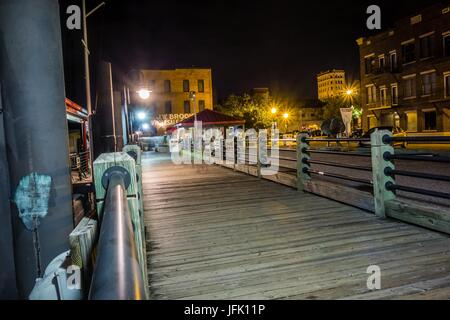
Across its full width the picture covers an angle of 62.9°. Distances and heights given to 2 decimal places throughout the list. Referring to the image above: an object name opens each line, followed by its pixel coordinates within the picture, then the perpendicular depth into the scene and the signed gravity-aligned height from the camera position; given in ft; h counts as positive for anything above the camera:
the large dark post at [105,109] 31.37 +3.26
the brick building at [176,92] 183.21 +24.81
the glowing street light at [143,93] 60.89 +8.41
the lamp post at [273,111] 162.73 +11.44
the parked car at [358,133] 113.05 -0.45
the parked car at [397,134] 78.33 -0.87
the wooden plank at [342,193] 18.83 -3.50
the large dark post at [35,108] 8.12 +0.96
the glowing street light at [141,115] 85.32 +6.88
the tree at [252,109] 163.53 +13.53
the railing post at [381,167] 17.12 -1.72
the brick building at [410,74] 102.32 +17.22
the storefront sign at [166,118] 183.62 +11.94
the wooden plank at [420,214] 14.21 -3.60
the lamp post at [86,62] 37.35 +8.82
